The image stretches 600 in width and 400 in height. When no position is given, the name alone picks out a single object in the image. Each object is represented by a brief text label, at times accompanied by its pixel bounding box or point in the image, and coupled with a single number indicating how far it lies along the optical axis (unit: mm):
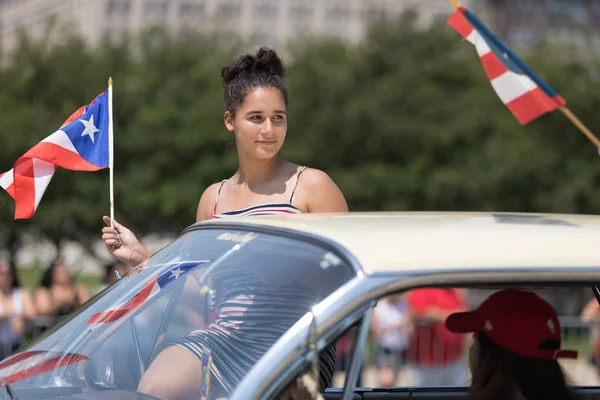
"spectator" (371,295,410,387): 21862
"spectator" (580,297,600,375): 19229
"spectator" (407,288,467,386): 20252
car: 4363
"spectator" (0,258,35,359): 19078
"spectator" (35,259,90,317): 20613
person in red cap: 5872
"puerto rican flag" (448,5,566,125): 10856
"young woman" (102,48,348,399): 7094
